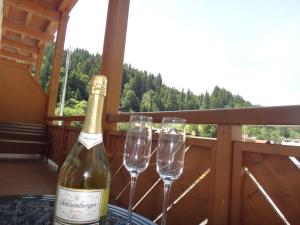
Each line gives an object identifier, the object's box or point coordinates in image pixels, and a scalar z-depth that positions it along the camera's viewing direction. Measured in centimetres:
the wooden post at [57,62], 527
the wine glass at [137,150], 69
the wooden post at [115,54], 254
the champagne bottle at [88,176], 52
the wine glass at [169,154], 65
